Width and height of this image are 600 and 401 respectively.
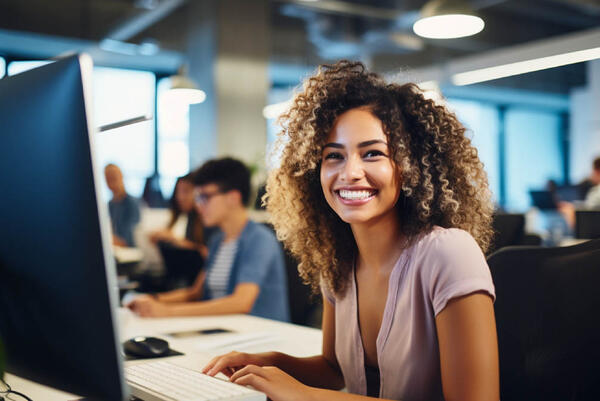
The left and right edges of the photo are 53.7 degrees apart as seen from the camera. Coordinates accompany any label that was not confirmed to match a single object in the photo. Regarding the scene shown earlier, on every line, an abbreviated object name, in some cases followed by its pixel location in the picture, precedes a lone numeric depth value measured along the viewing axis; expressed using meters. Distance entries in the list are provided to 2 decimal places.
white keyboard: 1.01
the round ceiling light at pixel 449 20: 3.94
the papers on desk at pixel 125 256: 3.51
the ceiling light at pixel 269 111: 7.12
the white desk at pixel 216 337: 1.43
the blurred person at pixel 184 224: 4.30
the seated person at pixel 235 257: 2.44
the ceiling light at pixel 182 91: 6.00
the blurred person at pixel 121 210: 4.95
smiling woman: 1.08
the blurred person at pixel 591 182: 6.43
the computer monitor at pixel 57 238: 0.67
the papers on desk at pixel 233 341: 1.69
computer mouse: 1.48
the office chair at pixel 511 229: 2.55
